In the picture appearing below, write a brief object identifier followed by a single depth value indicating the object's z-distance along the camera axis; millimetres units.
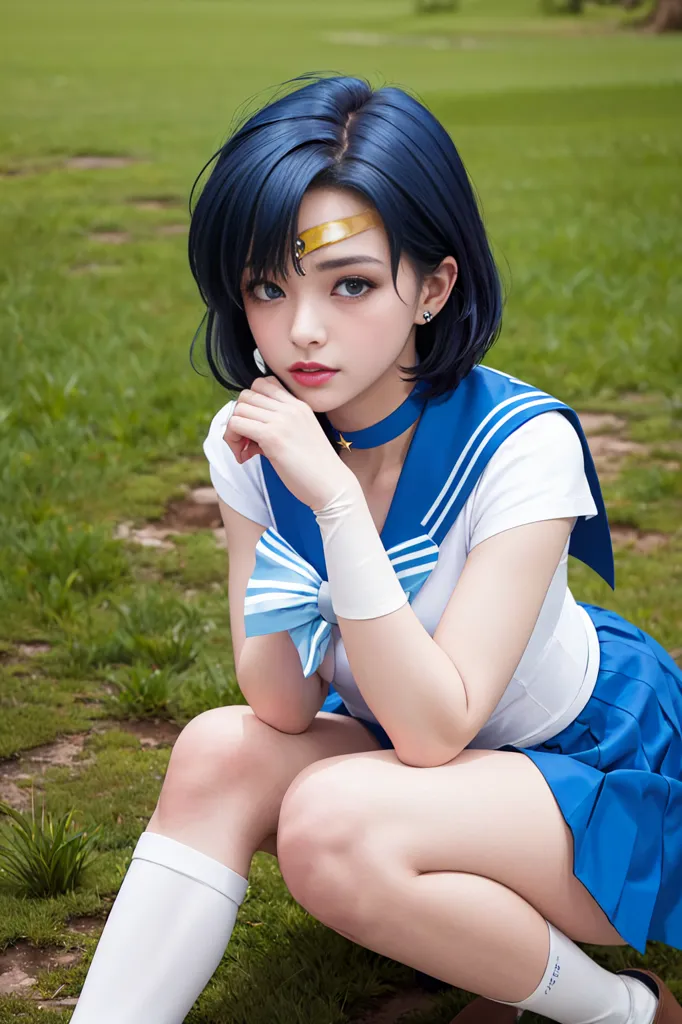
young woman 1861
